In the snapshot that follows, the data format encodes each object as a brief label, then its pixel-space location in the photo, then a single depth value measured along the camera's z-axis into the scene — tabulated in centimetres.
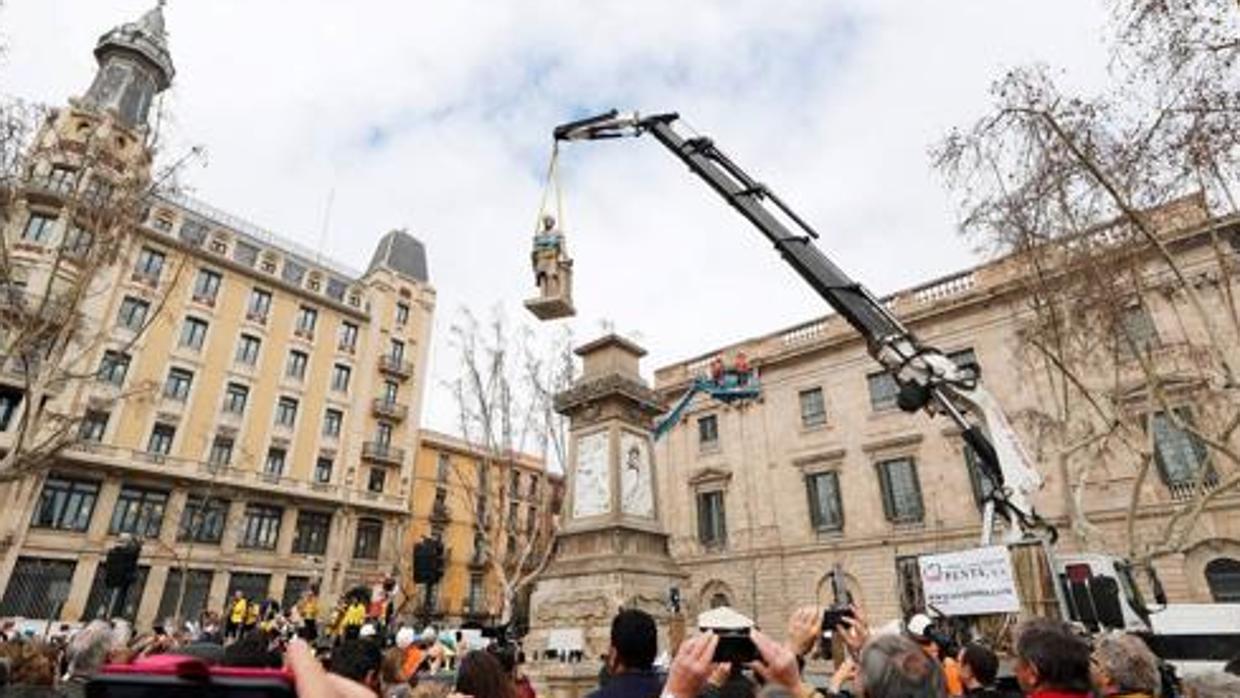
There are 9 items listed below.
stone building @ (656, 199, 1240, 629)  1783
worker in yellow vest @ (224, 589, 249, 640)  1748
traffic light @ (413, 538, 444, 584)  972
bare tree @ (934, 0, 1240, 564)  1020
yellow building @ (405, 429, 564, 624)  3781
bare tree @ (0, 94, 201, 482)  1193
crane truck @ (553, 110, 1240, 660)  717
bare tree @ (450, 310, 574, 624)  1944
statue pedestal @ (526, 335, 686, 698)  917
